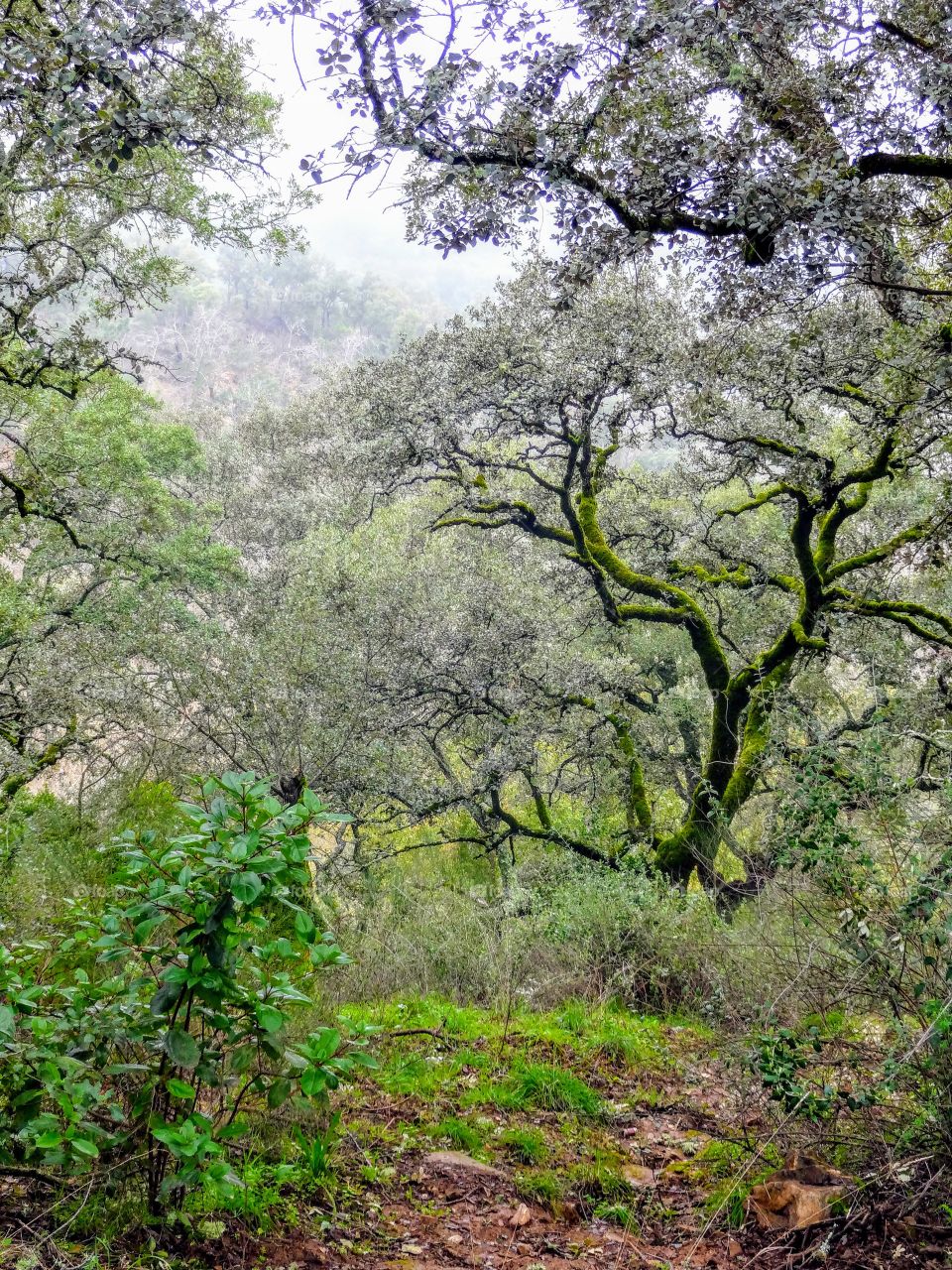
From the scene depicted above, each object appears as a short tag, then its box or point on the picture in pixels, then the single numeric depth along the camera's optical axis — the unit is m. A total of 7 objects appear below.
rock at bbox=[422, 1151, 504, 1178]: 3.85
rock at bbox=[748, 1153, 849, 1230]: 2.88
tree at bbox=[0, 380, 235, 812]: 8.95
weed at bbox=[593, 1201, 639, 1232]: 3.53
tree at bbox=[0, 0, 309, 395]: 3.60
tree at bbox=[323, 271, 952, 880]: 7.77
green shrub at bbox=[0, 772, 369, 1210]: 2.29
